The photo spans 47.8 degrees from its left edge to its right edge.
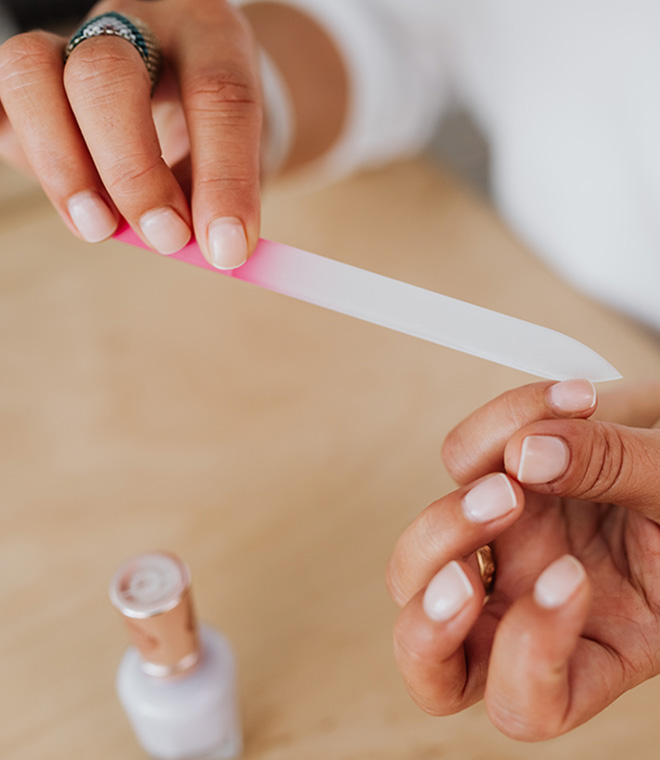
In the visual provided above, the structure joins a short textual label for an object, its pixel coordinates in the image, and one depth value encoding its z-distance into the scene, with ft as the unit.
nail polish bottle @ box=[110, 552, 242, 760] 0.99
